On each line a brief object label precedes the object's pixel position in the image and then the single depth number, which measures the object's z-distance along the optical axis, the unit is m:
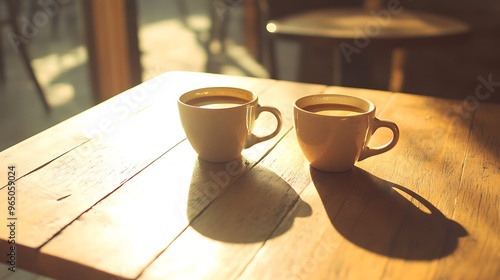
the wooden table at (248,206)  0.56
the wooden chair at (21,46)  2.43
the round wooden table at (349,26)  1.67
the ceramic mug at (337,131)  0.72
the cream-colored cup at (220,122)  0.75
